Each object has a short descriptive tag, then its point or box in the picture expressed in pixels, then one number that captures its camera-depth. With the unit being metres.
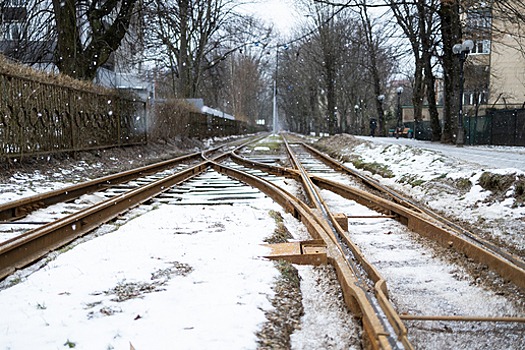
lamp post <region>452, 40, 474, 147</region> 18.62
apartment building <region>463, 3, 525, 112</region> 43.59
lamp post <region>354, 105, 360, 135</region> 51.22
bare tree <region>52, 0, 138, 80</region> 17.39
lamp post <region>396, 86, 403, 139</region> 32.99
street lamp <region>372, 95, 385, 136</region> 39.86
